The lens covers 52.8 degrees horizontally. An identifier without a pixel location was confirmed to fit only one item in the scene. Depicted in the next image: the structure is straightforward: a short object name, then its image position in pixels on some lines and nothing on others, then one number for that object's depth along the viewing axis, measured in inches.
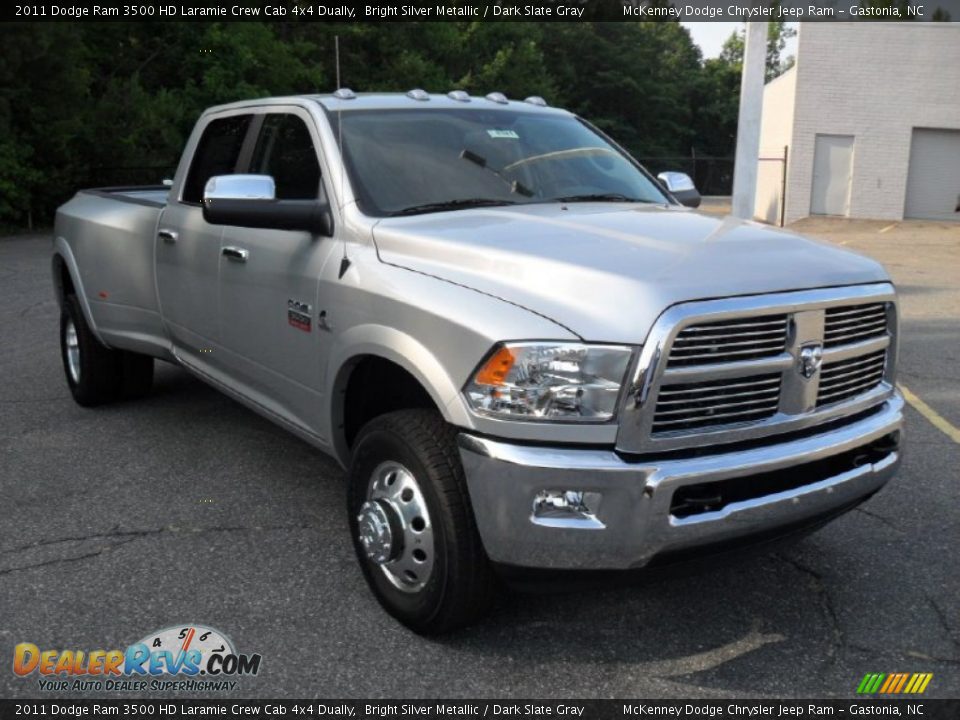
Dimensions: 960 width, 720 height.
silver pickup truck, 112.6
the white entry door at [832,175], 1121.4
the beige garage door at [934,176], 1096.8
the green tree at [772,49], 3321.6
